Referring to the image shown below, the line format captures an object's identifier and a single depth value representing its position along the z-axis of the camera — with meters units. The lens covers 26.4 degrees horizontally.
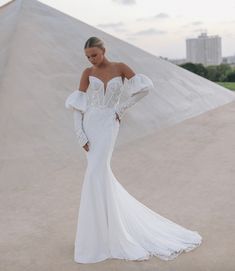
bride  4.32
